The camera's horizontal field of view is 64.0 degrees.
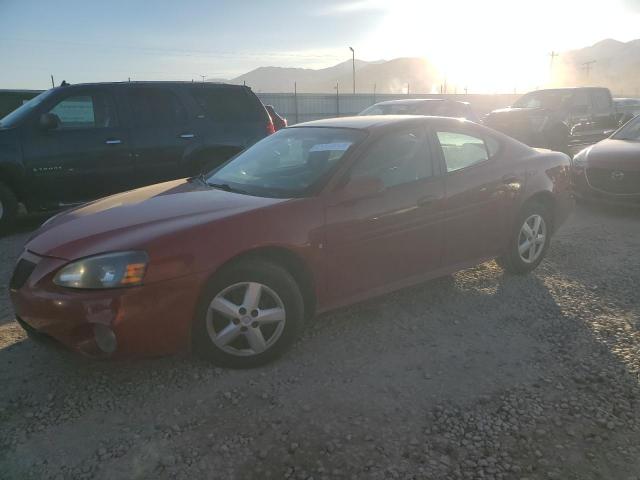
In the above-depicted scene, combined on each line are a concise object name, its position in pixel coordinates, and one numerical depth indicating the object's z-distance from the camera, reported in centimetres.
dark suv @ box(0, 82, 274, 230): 628
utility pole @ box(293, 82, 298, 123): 2520
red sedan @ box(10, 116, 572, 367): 276
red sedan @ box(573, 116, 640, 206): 673
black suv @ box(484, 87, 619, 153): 1197
